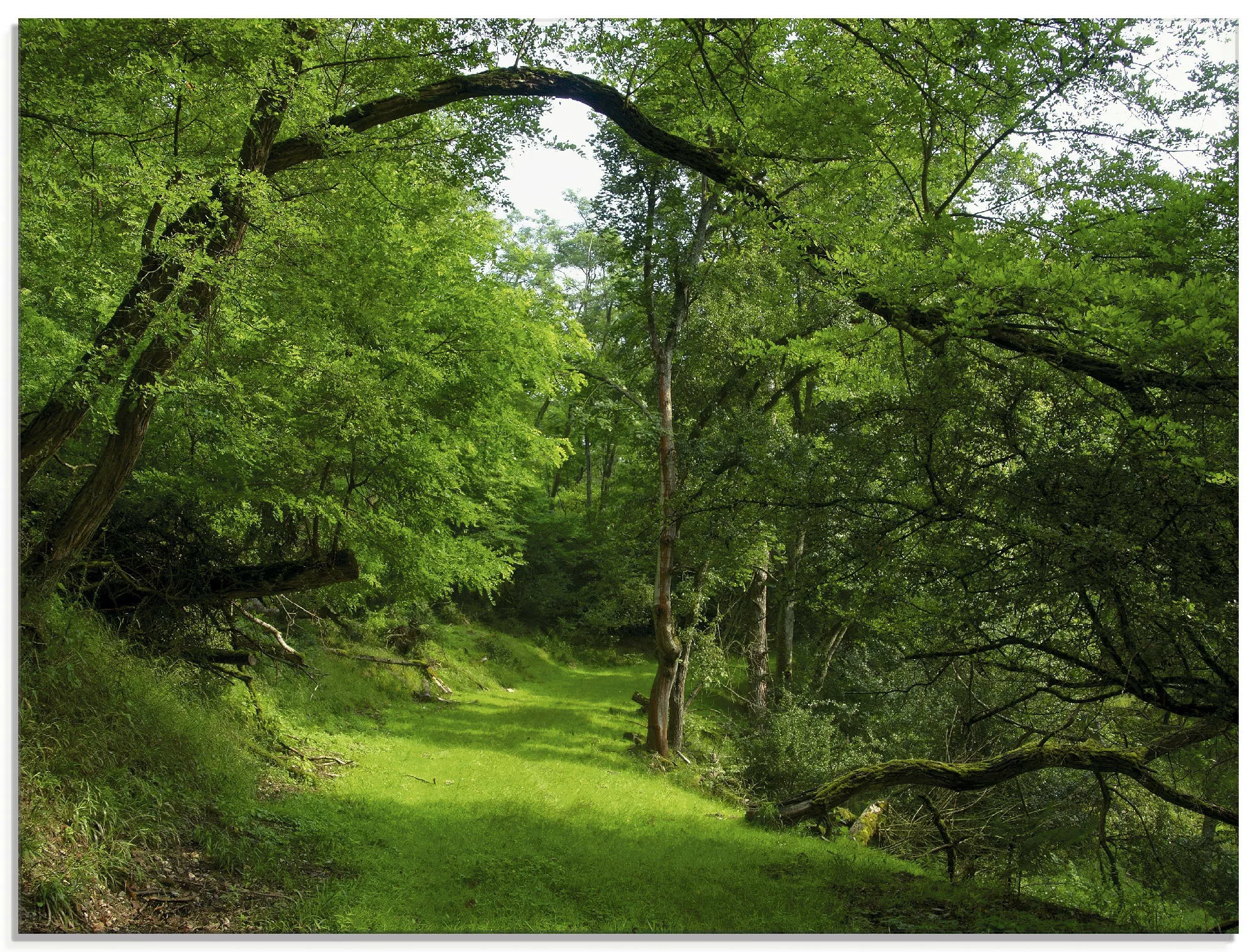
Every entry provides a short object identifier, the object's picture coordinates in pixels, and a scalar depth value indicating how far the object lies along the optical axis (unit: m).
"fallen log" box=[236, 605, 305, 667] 6.88
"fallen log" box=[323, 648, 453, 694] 9.24
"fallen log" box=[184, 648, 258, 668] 5.68
